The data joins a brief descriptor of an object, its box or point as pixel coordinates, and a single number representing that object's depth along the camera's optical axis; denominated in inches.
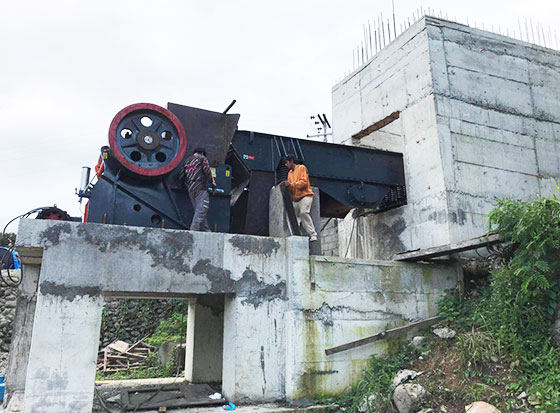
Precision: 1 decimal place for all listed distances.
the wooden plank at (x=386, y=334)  277.9
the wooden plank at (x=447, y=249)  282.3
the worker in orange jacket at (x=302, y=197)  323.3
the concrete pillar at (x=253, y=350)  263.7
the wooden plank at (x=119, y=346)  565.9
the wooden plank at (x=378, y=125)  412.5
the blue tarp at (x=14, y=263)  532.9
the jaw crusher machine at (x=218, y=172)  295.6
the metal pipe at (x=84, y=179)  300.5
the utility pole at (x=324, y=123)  804.0
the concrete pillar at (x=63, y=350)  228.5
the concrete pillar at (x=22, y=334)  255.6
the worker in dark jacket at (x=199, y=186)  296.2
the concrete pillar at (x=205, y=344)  349.4
